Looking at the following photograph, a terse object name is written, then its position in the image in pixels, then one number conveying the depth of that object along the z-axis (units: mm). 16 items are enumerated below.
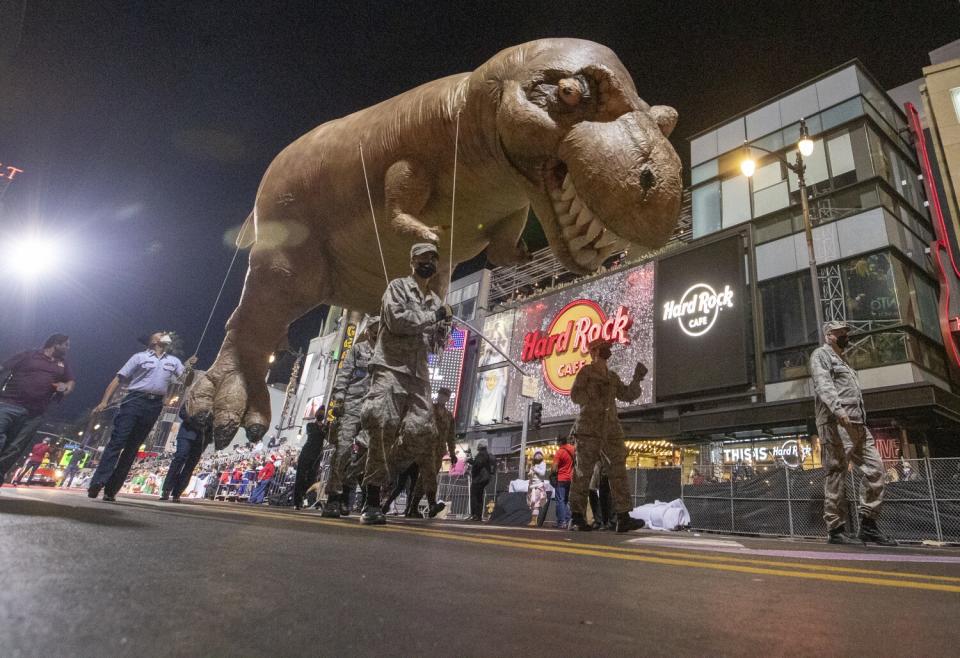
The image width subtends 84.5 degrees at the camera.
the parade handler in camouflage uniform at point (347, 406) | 4602
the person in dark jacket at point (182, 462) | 6059
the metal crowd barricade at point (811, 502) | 6914
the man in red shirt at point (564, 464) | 8586
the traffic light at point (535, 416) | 15469
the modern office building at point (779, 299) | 13266
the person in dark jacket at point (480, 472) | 9617
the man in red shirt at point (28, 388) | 5208
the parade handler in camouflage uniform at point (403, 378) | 3215
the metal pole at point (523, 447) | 14559
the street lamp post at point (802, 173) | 9359
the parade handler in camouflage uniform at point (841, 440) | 4766
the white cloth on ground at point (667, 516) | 9260
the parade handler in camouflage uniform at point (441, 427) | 6504
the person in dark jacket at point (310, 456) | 7098
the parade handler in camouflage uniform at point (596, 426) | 5016
